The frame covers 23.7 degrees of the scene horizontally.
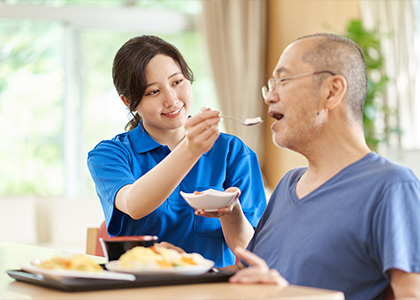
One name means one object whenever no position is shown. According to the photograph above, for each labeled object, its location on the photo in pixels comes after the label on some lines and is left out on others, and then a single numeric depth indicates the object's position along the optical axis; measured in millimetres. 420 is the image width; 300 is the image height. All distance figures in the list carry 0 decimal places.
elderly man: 1773
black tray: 1674
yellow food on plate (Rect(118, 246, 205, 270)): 1729
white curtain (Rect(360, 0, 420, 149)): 4074
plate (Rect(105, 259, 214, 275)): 1717
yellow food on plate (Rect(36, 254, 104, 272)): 1717
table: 1637
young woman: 2196
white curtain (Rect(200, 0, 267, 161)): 5986
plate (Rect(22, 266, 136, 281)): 1689
